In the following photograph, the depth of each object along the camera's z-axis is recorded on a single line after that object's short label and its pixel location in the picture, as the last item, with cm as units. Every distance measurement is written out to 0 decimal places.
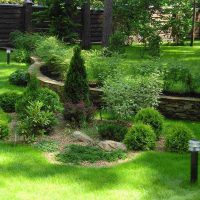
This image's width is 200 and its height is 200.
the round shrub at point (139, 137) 785
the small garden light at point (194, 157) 621
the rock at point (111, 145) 784
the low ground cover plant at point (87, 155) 746
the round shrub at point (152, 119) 841
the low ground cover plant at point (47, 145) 795
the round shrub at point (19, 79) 1328
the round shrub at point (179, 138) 784
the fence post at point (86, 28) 2195
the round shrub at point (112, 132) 834
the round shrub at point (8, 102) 1006
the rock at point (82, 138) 827
